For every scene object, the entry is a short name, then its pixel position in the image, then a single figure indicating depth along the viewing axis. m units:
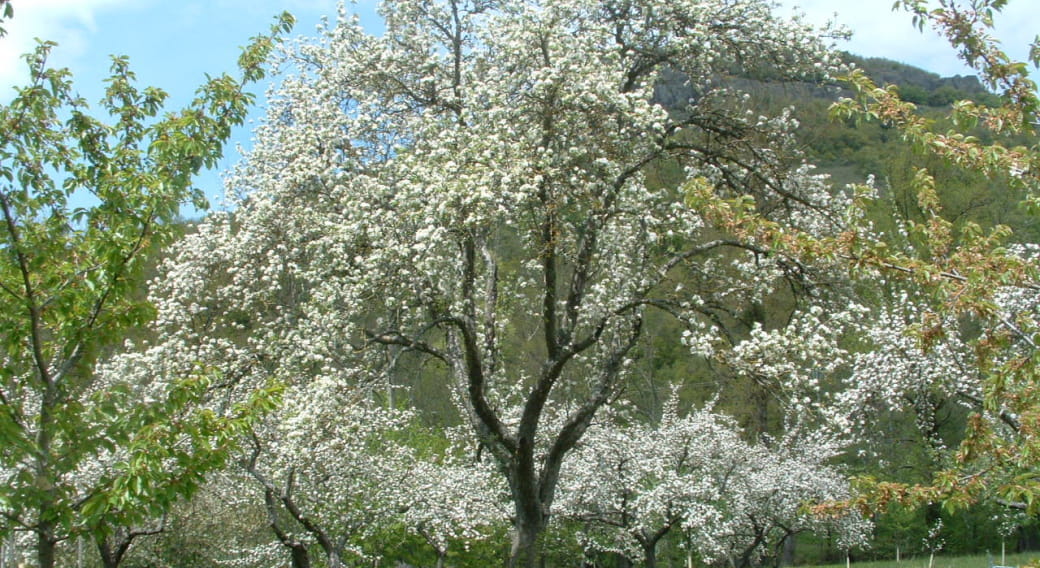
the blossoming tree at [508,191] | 8.92
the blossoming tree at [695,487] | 19.42
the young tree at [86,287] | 5.46
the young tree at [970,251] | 4.71
